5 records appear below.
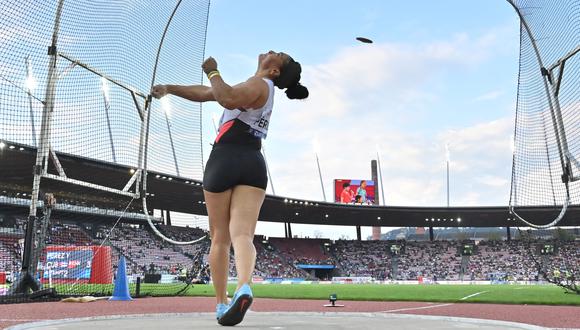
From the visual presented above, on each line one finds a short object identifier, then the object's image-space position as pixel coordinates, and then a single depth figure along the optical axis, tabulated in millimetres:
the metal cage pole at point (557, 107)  10500
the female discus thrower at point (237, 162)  4109
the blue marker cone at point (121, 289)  11828
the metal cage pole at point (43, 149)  9992
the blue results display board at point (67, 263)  17406
